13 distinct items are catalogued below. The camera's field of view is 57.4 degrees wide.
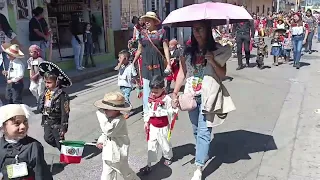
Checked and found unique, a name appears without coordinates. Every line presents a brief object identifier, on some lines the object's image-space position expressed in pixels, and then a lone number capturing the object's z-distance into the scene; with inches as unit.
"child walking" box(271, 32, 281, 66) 388.6
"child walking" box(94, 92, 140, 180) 117.4
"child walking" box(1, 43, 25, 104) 200.7
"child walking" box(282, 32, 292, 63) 393.5
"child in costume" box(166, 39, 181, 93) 242.8
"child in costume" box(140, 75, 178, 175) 138.1
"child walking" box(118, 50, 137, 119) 209.7
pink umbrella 124.1
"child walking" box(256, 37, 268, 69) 375.1
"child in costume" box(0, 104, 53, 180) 88.3
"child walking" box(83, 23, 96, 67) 377.7
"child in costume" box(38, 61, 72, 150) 139.3
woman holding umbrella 130.5
